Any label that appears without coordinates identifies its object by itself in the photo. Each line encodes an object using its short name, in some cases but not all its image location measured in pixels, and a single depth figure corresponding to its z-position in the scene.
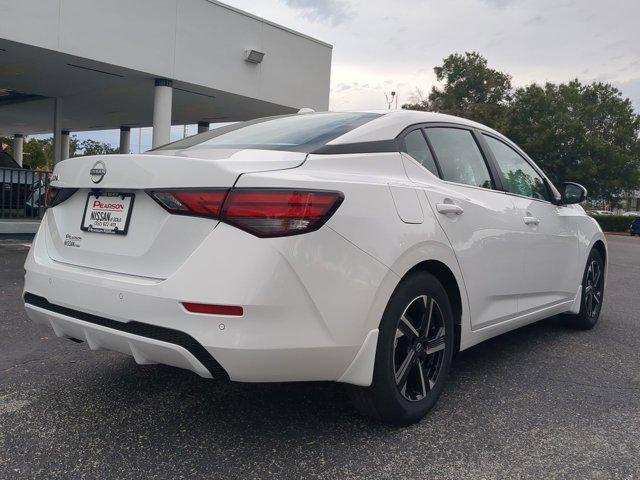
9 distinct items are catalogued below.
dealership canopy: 9.80
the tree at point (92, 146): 51.11
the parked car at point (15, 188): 10.76
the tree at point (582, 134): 38.78
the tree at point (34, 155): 37.51
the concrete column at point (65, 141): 22.37
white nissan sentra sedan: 2.24
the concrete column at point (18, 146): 25.01
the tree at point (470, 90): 48.94
